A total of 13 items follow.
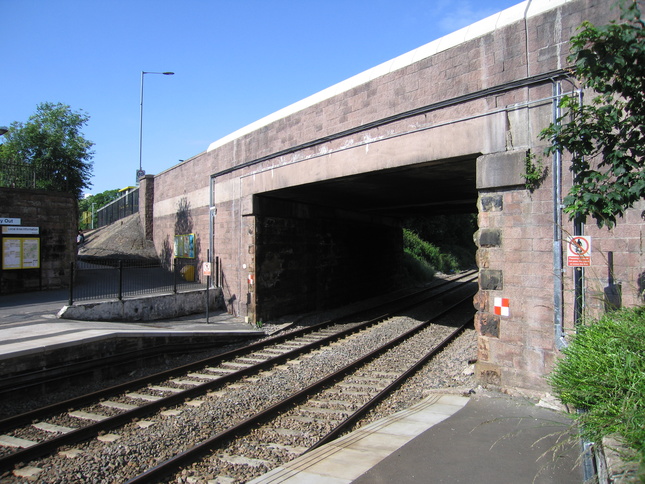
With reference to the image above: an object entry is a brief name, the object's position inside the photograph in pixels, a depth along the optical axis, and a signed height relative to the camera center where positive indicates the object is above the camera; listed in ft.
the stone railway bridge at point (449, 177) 22.38 +6.73
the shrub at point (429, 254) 110.42 +0.05
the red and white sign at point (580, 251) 18.95 +0.11
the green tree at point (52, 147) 63.87 +16.49
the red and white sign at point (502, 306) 24.20 -2.96
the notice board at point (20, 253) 46.73 +0.34
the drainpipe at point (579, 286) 20.76 -1.59
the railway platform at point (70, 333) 26.66 -5.93
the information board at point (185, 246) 60.18 +1.35
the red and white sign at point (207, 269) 44.91 -1.44
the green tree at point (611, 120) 13.14 +4.40
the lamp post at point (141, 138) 94.43 +26.14
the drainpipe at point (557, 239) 21.94 +0.74
